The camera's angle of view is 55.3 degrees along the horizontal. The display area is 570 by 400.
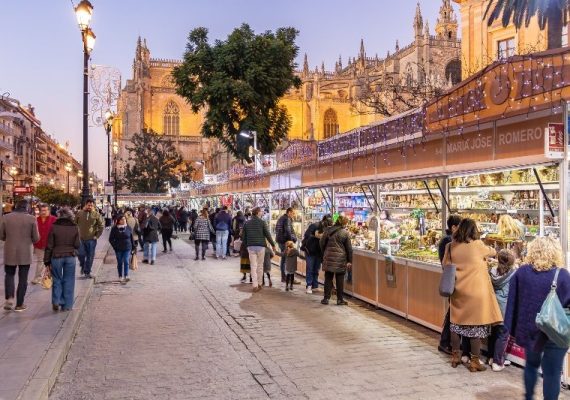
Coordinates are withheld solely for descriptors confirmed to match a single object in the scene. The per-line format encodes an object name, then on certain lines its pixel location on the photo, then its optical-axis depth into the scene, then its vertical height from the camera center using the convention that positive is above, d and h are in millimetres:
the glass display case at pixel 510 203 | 6129 +25
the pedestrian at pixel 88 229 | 11992 -439
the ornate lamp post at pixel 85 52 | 13289 +4039
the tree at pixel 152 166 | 66562 +5303
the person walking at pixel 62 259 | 8180 -749
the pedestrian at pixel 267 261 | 11893 -1187
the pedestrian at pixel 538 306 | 3889 -764
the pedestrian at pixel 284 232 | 12102 -552
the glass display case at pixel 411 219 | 8055 -218
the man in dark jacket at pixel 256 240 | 10758 -657
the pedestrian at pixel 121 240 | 11875 -681
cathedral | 59281 +14420
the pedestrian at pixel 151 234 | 15781 -740
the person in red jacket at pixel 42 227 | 10328 -331
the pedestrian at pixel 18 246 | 8039 -532
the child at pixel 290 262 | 11086 -1121
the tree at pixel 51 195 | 62469 +1742
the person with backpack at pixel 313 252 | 10502 -873
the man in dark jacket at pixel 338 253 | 9078 -779
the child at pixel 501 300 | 5652 -1022
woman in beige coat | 5531 -876
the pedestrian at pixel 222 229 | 17281 -678
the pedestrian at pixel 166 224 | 19122 -561
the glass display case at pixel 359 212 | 9703 -106
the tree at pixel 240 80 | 29281 +7026
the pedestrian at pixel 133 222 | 14602 -373
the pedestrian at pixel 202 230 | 17047 -689
